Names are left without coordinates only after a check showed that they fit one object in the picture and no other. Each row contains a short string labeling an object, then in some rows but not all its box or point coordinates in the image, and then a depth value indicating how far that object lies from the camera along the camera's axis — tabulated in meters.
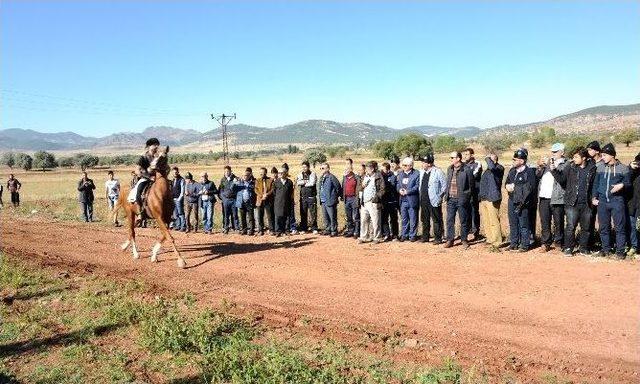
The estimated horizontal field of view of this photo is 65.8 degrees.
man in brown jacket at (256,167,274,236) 15.55
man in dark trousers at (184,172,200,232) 17.36
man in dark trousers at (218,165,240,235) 16.22
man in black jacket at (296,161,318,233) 15.49
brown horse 11.43
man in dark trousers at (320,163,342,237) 15.09
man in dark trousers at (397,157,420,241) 13.32
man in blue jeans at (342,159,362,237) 14.65
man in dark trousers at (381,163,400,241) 13.95
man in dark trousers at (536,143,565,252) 11.38
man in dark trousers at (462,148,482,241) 13.16
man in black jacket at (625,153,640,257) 10.41
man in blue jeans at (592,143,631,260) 10.30
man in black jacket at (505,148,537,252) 11.57
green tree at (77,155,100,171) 106.51
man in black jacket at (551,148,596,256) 10.73
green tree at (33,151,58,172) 103.75
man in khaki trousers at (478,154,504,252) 12.20
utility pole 57.62
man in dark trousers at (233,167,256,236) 15.88
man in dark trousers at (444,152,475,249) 12.36
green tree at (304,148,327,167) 82.59
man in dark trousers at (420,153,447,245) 12.90
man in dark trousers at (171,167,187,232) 17.56
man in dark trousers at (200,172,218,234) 16.97
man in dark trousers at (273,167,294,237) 15.34
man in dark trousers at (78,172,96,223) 20.64
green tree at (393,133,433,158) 80.69
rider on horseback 12.17
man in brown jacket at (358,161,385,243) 13.43
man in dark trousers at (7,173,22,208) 26.95
